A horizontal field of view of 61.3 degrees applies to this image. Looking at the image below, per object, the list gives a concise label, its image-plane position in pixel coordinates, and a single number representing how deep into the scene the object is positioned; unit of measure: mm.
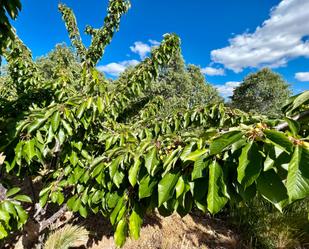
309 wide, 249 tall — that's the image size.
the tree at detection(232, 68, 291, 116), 24578
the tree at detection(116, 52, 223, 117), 18141
